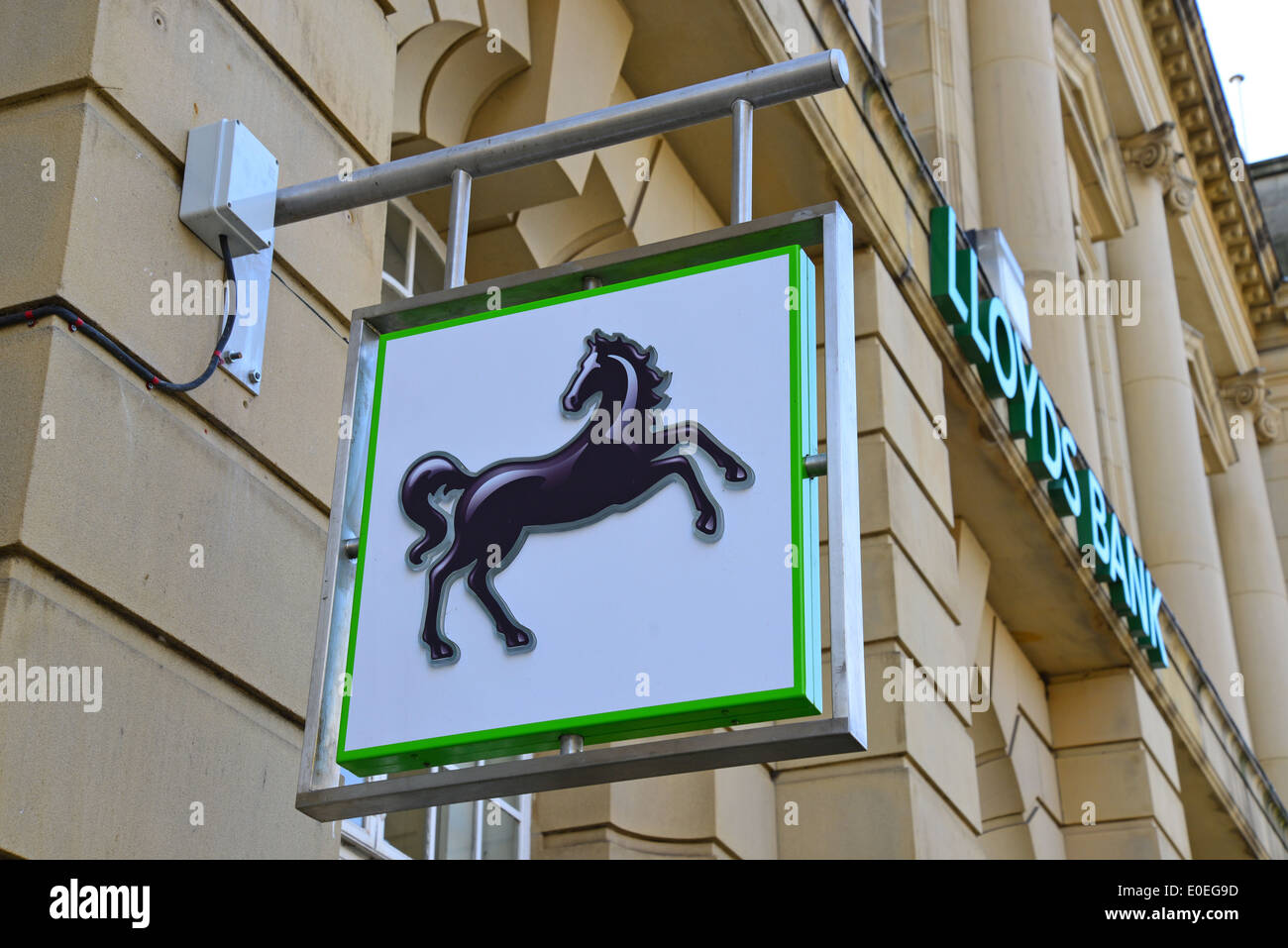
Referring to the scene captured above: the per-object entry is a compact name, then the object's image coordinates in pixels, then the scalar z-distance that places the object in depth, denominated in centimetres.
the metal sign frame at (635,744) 395
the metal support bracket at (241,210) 507
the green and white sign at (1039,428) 1159
